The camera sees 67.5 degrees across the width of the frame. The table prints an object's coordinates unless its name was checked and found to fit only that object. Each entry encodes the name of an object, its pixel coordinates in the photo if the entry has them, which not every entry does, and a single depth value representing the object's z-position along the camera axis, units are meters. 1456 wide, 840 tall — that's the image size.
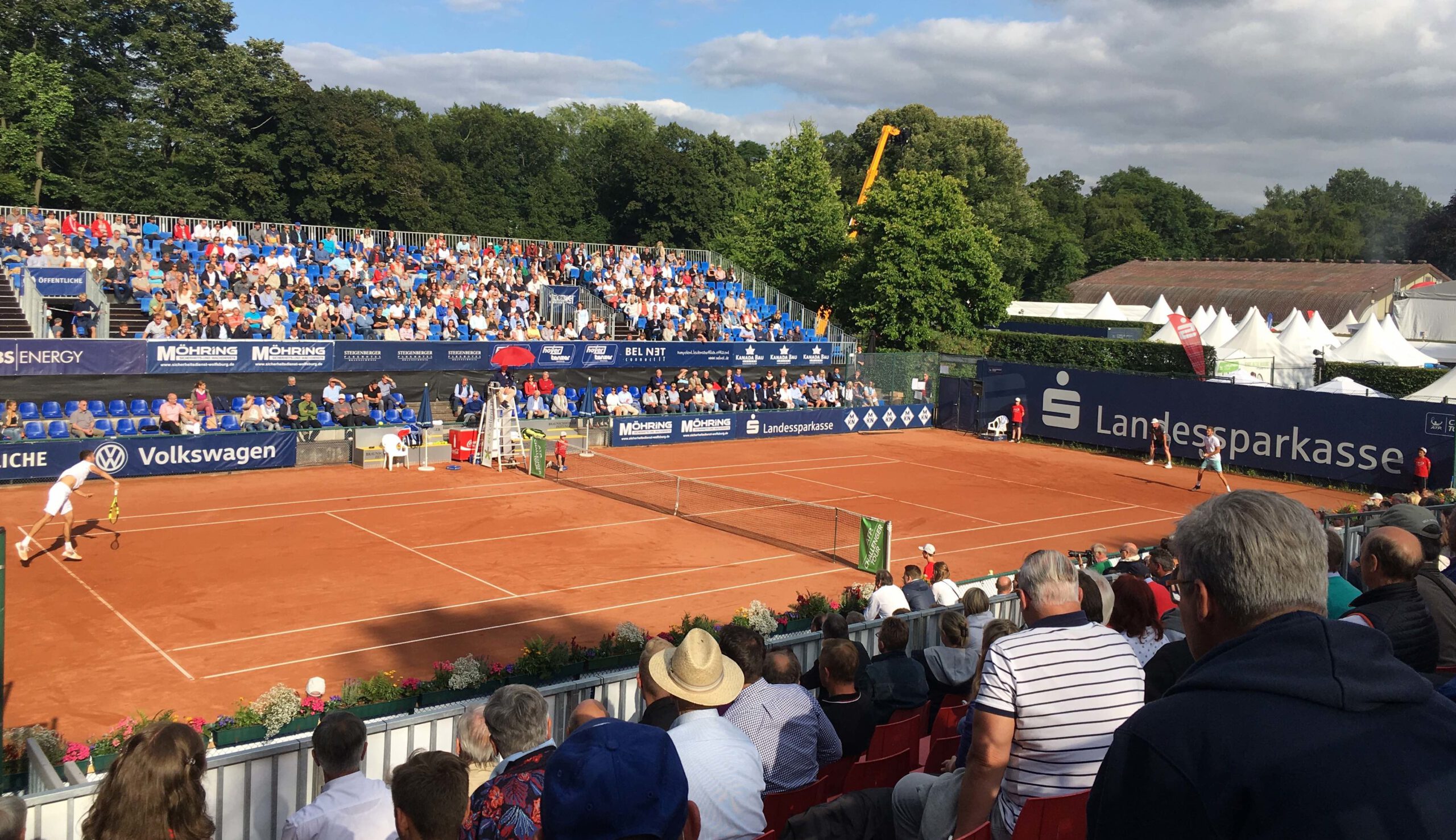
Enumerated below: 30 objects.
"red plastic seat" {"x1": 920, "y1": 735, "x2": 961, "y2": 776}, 6.88
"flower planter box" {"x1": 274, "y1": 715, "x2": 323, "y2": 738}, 8.38
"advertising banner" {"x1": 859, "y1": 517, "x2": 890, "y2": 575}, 19.05
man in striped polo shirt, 4.01
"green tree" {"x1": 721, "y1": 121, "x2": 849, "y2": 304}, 60.06
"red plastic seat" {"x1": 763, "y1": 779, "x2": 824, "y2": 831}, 5.61
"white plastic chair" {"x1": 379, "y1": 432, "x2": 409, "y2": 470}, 28.48
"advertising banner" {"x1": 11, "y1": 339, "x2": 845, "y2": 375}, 26.53
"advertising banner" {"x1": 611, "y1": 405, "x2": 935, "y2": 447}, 34.56
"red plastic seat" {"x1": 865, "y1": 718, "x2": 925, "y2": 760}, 6.67
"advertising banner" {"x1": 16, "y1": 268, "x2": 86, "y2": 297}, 28.81
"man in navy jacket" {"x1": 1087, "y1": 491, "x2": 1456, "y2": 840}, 1.78
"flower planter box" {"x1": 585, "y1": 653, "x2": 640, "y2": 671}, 10.76
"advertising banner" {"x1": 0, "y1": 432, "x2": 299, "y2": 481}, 24.38
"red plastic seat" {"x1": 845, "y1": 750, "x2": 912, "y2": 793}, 6.20
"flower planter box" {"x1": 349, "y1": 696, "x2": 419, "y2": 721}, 9.20
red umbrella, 32.00
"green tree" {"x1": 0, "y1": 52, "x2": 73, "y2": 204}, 46.88
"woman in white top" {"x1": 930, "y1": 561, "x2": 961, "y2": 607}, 12.76
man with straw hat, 4.49
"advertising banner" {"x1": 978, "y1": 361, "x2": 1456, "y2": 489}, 29.80
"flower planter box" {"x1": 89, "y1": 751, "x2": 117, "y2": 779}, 7.75
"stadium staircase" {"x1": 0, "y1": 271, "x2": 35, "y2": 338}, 27.62
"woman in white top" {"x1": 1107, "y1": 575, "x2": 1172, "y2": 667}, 6.64
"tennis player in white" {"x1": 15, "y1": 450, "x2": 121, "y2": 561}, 17.83
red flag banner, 32.75
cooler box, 29.94
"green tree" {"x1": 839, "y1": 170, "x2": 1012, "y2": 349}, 49.12
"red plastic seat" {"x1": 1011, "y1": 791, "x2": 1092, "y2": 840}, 4.09
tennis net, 22.25
